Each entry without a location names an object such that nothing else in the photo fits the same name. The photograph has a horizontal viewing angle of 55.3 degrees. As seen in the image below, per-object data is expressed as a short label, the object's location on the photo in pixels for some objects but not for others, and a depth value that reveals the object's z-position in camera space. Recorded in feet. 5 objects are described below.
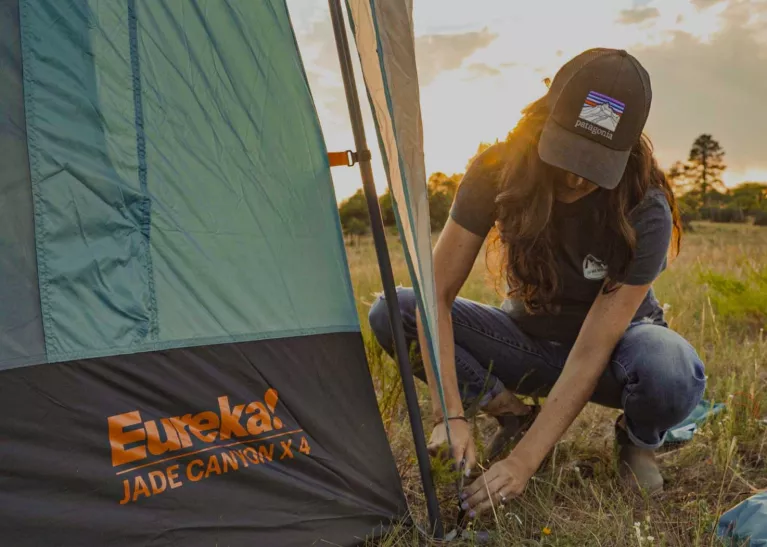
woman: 6.31
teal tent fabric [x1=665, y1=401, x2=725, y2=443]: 8.81
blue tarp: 5.83
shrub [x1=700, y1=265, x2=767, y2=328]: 14.78
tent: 5.15
